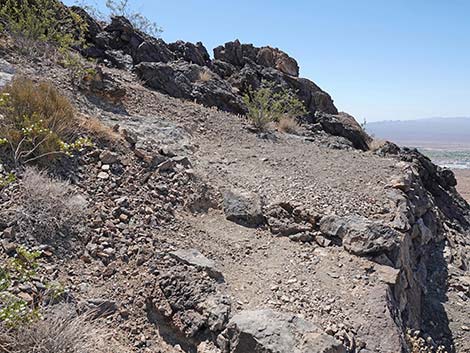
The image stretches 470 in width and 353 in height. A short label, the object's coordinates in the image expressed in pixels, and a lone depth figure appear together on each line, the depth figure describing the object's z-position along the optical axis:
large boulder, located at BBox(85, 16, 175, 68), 11.35
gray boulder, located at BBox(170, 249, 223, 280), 3.97
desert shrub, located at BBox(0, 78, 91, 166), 4.46
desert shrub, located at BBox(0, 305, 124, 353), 2.37
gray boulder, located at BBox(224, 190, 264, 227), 5.37
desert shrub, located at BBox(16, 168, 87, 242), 3.72
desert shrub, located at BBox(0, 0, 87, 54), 8.15
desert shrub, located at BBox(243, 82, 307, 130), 9.70
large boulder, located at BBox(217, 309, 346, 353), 3.02
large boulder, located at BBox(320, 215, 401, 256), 4.81
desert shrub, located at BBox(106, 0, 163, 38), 14.95
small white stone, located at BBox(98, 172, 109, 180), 4.91
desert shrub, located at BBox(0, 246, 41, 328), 2.28
